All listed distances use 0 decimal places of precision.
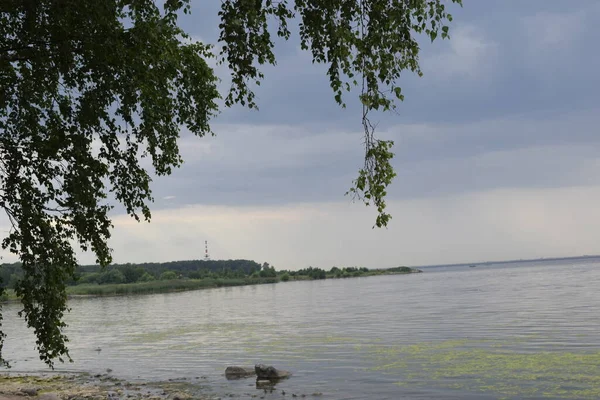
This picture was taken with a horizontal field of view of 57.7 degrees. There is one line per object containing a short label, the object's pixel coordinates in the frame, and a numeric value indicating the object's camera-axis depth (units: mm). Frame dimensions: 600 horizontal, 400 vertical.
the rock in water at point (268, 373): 22703
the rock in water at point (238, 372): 23922
